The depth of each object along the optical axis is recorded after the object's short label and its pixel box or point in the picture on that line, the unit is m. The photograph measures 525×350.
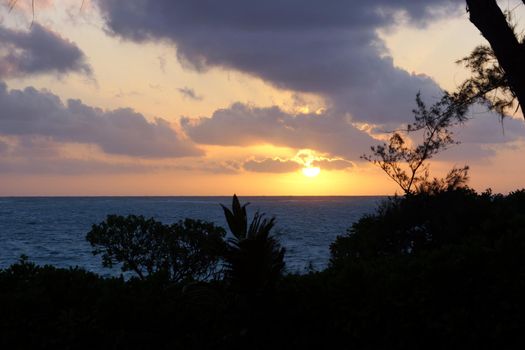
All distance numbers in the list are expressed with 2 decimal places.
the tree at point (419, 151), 24.08
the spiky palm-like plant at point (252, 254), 7.30
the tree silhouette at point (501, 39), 9.29
